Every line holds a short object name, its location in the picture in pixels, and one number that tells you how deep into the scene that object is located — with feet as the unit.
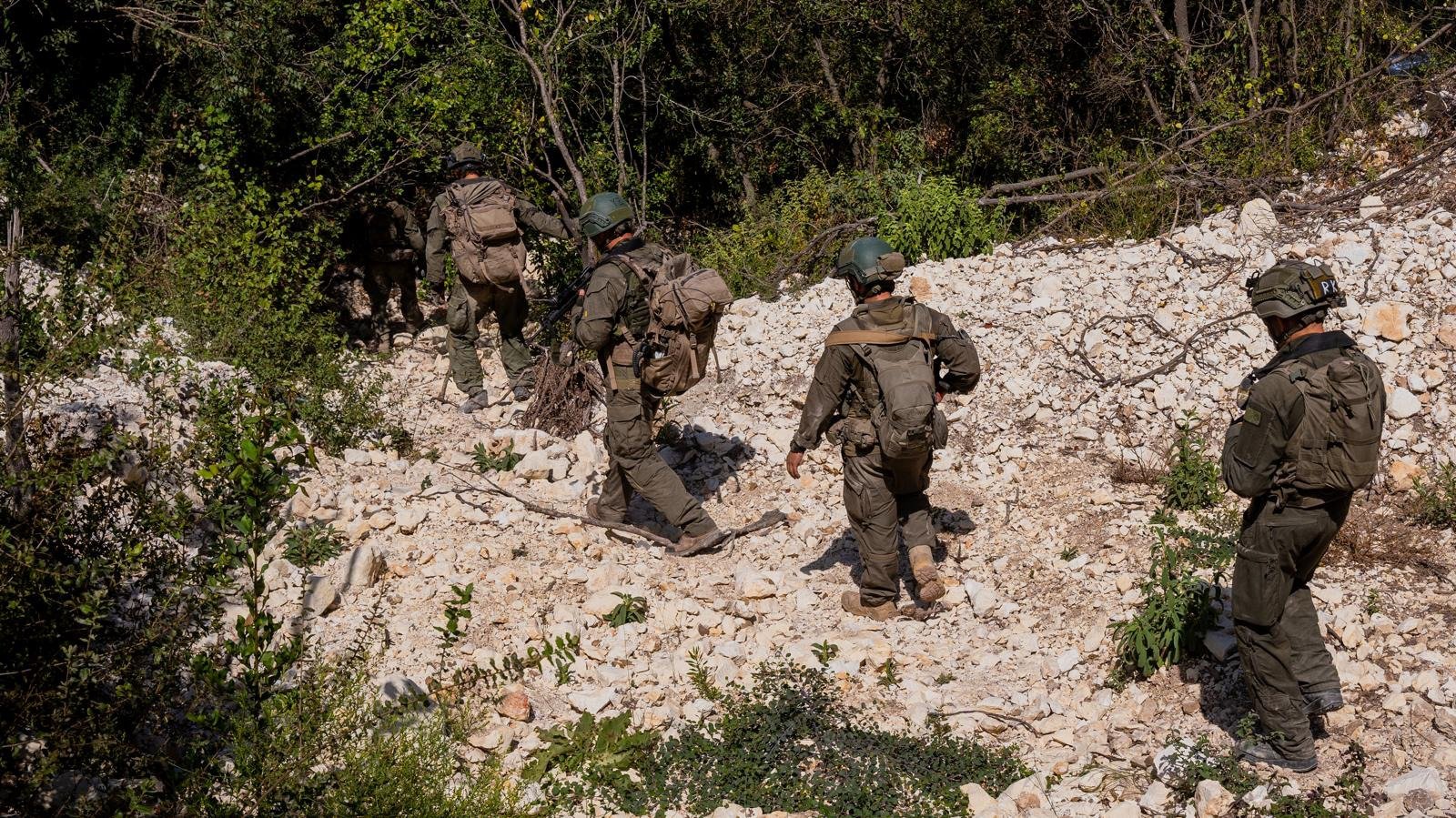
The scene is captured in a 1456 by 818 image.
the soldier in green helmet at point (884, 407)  18.84
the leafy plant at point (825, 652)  18.34
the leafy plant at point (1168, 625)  17.24
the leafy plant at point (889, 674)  18.19
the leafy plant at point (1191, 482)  21.65
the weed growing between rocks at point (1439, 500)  20.47
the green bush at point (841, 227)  31.07
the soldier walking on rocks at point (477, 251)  27.63
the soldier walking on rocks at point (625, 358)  21.27
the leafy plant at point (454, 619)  16.89
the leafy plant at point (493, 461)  25.32
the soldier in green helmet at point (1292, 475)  14.37
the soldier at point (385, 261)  38.27
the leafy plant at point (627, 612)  19.94
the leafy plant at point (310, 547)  20.66
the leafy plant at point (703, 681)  17.89
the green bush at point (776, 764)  15.52
